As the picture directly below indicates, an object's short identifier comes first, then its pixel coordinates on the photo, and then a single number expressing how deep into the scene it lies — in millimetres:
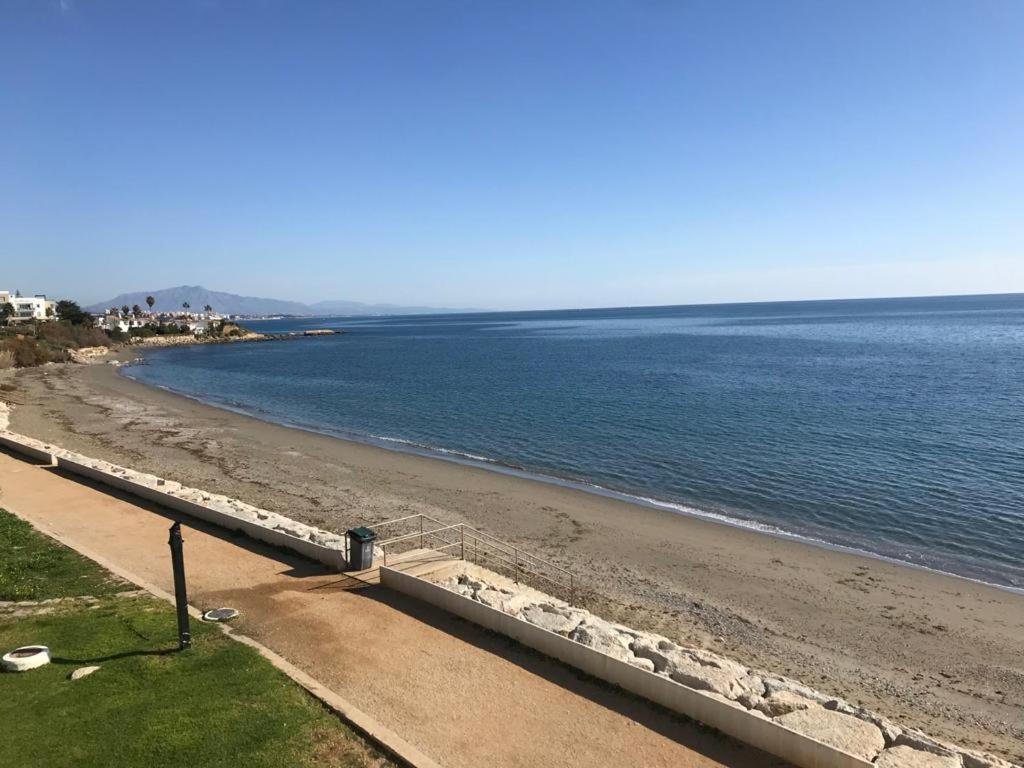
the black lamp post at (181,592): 10492
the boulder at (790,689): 10508
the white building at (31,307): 158000
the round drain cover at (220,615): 12008
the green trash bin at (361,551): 14773
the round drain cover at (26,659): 9586
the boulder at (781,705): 9547
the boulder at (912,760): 8211
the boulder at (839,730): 8523
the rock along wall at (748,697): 8422
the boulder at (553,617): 11957
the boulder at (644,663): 10445
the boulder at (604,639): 10961
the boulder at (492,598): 12738
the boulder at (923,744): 8633
